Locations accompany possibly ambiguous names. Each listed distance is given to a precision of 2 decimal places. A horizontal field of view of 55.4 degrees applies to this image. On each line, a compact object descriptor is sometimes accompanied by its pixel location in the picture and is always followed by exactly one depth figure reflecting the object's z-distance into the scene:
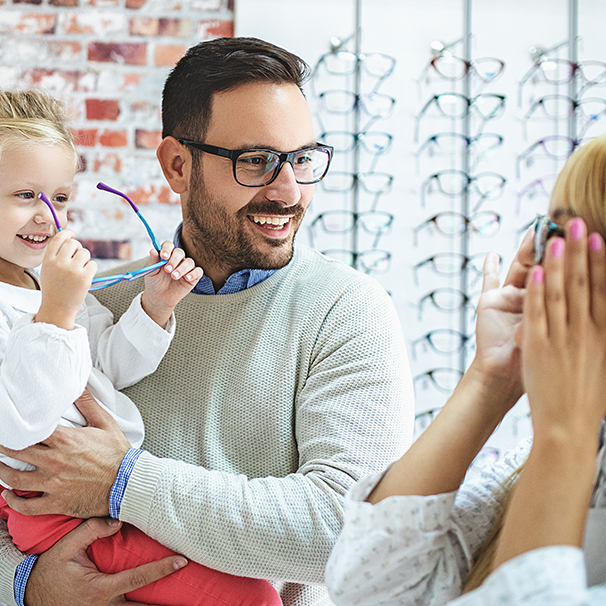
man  1.10
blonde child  0.99
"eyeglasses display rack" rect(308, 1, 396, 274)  2.71
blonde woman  0.68
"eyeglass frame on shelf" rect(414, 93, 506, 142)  2.73
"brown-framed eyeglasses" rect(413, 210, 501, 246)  2.79
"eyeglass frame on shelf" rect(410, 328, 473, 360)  2.79
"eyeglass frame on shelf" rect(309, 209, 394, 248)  2.74
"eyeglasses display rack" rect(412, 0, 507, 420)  2.77
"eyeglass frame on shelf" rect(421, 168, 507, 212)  2.79
